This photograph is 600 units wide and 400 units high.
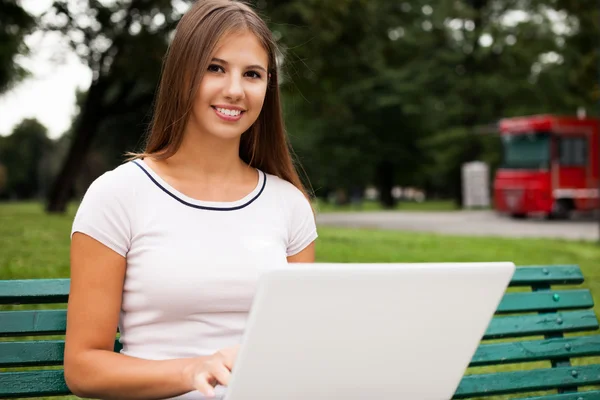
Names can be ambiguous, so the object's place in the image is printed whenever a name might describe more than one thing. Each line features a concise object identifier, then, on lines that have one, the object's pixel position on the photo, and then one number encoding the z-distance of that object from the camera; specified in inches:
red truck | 859.4
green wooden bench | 89.0
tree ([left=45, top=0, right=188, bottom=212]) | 649.6
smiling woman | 71.9
